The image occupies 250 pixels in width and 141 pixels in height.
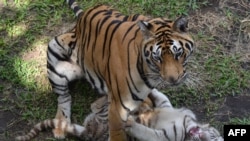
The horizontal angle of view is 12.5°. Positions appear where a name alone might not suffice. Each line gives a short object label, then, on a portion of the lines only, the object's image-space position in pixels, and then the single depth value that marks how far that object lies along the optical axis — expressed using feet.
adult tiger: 24.99
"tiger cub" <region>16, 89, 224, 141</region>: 28.43
